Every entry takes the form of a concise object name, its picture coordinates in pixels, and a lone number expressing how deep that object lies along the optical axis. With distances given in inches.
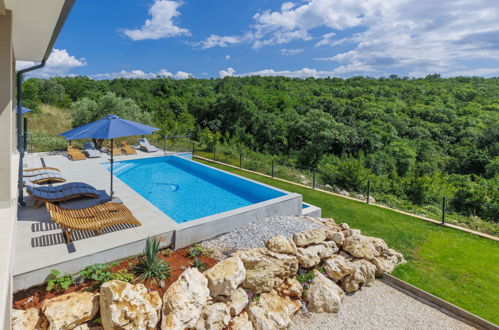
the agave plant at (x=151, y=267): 164.7
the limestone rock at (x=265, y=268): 168.4
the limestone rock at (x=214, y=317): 144.1
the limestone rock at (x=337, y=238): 213.2
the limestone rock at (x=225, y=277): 154.8
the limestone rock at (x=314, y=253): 191.3
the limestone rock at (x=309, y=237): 204.8
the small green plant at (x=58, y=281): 150.6
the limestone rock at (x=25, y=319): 126.2
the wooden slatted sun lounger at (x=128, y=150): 525.0
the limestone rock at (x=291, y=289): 176.9
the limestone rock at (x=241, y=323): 150.4
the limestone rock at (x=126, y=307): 130.0
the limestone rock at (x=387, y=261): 205.9
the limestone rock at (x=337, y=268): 190.4
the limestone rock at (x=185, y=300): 136.9
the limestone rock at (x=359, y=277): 189.5
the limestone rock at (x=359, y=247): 208.1
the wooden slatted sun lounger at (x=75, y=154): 452.1
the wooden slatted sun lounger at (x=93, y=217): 186.1
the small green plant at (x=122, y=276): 157.8
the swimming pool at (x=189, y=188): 308.5
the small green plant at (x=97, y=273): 157.6
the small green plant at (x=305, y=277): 186.9
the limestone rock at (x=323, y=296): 172.9
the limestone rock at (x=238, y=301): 155.9
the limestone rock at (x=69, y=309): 127.2
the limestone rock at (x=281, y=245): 190.1
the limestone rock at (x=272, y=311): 154.9
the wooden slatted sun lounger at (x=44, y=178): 302.9
